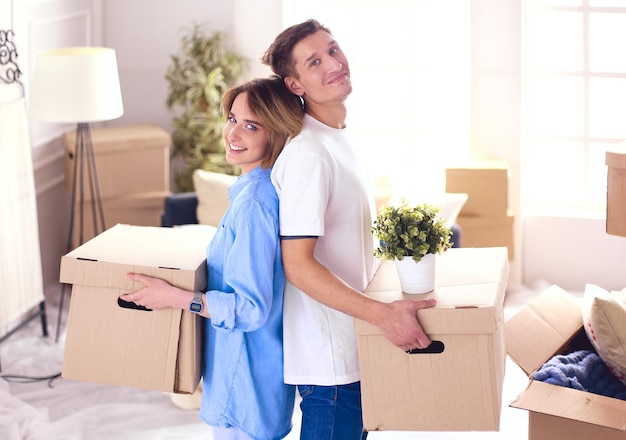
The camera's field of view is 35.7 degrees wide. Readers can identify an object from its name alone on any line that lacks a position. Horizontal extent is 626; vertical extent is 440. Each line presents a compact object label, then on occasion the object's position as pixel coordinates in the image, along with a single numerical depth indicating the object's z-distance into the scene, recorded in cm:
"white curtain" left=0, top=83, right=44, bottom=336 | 468
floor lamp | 466
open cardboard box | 270
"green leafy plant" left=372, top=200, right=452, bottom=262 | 244
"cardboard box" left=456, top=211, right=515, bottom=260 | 573
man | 241
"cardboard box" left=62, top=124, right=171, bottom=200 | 568
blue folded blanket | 295
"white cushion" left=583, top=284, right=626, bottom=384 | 309
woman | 246
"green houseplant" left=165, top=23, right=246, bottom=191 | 592
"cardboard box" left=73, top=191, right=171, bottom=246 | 570
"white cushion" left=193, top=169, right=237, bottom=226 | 500
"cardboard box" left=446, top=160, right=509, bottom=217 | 568
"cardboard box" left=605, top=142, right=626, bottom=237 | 259
